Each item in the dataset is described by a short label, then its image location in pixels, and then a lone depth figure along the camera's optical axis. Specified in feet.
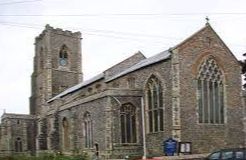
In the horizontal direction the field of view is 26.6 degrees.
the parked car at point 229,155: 85.92
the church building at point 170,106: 133.59
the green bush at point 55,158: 100.81
